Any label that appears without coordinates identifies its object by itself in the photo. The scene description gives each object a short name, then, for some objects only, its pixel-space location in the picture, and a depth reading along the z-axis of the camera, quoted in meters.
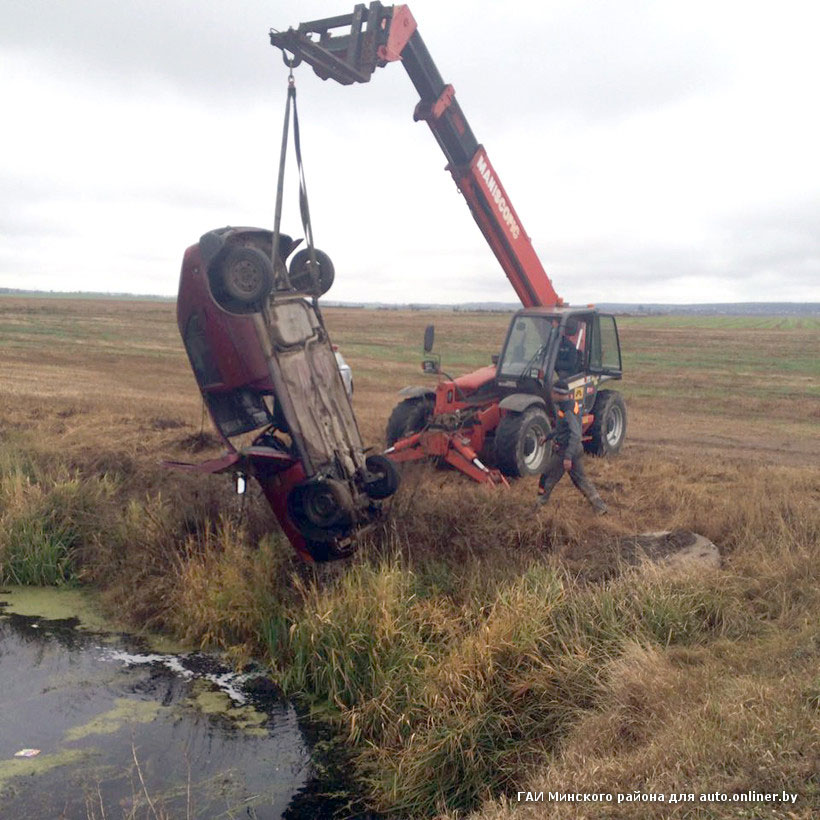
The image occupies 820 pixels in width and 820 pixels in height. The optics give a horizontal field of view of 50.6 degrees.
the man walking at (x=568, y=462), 8.51
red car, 6.56
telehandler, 9.44
